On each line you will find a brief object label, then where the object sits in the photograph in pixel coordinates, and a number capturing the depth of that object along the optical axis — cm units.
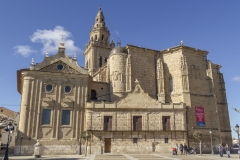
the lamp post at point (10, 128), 1985
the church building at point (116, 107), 2934
